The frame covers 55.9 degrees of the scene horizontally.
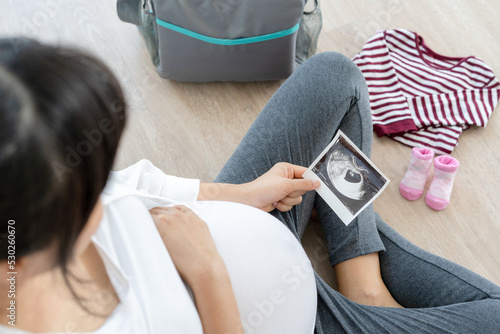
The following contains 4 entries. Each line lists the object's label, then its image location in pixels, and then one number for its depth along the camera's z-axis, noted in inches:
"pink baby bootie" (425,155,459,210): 57.0
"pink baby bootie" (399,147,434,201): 57.4
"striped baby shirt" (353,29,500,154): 62.7
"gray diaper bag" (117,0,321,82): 57.6
